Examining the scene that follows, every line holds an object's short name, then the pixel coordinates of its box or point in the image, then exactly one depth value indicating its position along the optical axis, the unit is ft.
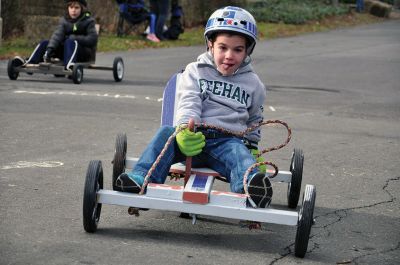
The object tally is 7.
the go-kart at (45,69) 46.52
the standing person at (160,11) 73.10
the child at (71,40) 47.34
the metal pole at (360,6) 116.57
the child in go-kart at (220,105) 19.16
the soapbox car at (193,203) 17.21
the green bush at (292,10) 96.17
